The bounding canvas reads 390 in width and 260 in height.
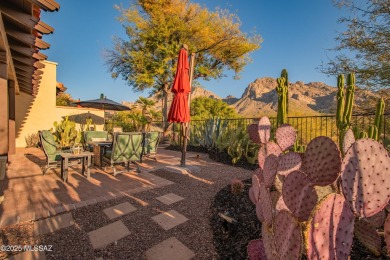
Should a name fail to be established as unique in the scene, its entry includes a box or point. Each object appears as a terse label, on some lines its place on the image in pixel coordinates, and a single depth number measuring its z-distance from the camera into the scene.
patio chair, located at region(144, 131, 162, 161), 6.10
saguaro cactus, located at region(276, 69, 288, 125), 2.60
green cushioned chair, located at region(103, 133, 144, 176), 4.31
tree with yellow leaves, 13.71
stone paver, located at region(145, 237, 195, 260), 1.86
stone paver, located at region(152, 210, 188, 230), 2.40
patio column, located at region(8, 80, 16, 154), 6.41
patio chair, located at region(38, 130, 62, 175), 4.41
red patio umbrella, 4.69
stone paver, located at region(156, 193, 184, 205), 3.06
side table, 3.92
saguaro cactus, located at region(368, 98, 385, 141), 1.97
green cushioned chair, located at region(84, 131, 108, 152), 6.52
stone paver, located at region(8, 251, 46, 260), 1.80
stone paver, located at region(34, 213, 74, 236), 2.23
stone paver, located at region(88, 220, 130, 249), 2.05
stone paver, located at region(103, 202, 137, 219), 2.62
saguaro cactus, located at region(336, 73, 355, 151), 2.26
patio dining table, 4.96
